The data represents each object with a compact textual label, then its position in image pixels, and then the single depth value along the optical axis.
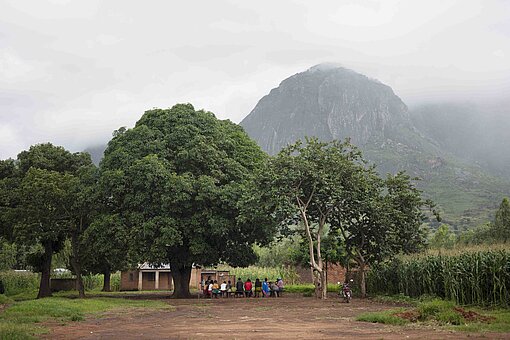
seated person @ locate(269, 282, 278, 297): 35.69
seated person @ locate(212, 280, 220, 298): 35.48
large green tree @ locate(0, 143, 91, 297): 30.14
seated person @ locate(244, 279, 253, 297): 35.81
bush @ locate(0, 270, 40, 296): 43.94
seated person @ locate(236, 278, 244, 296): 35.75
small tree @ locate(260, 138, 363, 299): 29.55
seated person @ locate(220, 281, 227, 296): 35.80
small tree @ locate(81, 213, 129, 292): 29.90
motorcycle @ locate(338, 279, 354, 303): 27.31
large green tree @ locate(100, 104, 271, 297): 30.09
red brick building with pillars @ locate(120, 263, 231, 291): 57.19
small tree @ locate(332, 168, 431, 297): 31.92
